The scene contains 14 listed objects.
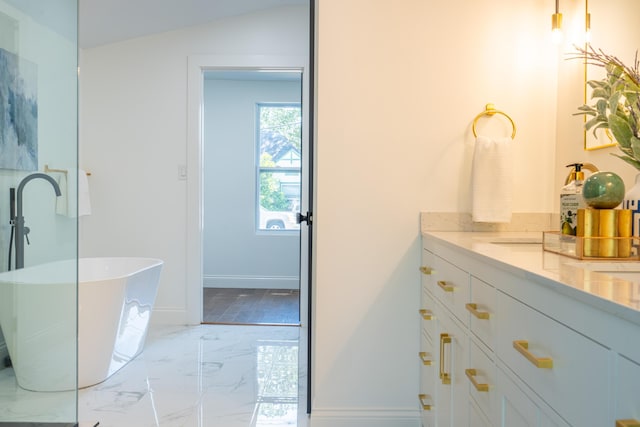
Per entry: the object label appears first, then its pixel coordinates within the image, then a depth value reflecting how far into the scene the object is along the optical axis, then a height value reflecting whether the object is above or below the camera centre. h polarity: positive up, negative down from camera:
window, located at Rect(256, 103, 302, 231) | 5.35 +0.43
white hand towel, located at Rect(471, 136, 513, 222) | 1.92 +0.09
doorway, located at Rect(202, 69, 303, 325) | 5.27 +0.19
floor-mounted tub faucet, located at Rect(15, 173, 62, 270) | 1.69 -0.11
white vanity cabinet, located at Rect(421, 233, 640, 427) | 0.66 -0.28
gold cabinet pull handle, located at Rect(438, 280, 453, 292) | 1.50 -0.27
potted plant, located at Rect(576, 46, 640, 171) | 1.15 +0.24
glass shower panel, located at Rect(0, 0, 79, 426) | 1.66 -0.06
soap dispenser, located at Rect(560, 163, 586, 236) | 1.31 +0.00
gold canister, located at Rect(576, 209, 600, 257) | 1.14 -0.06
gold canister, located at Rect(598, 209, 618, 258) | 1.13 -0.06
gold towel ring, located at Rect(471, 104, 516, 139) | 1.97 +0.37
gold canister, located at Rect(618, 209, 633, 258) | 1.15 -0.04
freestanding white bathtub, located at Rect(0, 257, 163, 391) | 1.73 -0.56
